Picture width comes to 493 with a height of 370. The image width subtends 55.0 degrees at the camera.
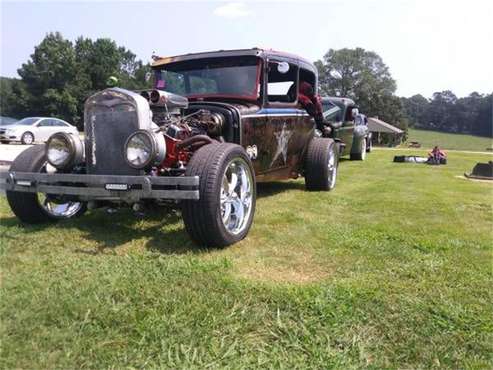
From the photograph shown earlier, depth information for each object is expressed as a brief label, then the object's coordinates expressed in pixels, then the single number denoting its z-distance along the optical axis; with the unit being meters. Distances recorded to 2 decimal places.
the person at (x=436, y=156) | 14.97
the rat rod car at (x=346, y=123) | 12.46
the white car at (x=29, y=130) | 21.59
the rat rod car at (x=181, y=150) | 3.98
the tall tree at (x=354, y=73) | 82.81
